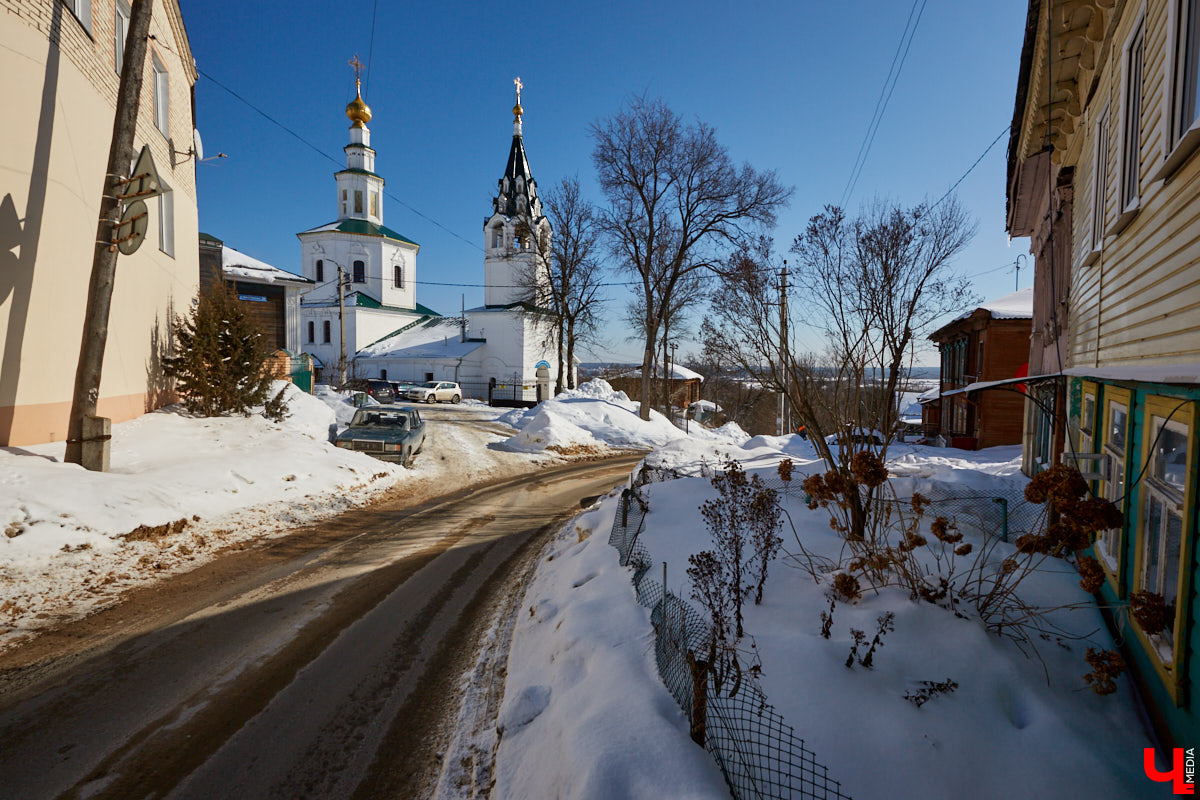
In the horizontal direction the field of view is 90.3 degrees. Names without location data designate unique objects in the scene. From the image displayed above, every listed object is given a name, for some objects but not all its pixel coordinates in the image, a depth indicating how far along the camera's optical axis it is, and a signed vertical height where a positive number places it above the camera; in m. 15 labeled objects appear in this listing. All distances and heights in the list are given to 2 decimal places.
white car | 37.53 -0.70
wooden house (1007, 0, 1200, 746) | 3.26 +0.88
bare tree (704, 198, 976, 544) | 5.84 +0.32
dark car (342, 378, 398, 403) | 33.22 -0.49
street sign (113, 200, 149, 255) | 9.62 +2.37
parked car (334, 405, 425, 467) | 14.41 -1.33
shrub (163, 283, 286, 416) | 13.94 +0.40
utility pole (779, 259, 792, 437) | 6.23 +0.49
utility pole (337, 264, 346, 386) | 31.53 +0.97
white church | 47.19 +6.12
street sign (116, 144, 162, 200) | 9.84 +3.17
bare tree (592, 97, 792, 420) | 24.20 +7.11
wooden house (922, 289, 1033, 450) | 20.52 +1.25
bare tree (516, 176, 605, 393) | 31.20 +5.42
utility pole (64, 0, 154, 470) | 9.09 +1.81
